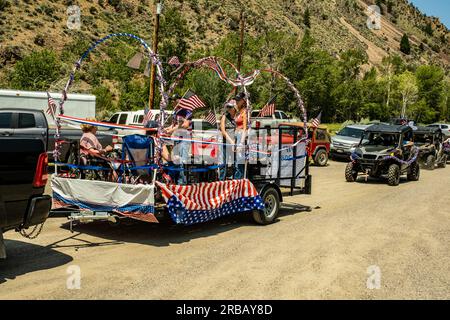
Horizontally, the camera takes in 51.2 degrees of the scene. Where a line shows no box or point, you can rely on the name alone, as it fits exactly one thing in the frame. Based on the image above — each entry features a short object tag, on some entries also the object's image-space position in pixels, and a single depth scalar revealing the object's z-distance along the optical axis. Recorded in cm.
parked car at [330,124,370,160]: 2408
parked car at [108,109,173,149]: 1928
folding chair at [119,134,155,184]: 784
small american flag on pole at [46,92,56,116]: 841
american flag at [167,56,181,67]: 955
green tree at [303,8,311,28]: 10406
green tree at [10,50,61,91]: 3866
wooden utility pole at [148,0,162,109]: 2134
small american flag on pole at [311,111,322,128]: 1119
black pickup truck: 542
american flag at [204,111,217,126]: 1093
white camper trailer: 1905
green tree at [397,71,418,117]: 7231
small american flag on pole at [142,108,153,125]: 998
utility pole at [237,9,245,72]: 3005
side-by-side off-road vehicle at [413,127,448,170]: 2275
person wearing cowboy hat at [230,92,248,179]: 888
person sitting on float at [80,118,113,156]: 868
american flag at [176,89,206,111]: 898
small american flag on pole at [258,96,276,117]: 959
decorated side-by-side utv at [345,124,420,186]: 1630
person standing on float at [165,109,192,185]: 813
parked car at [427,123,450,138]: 4252
